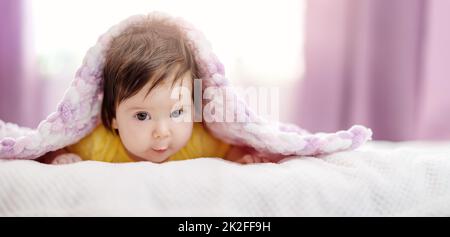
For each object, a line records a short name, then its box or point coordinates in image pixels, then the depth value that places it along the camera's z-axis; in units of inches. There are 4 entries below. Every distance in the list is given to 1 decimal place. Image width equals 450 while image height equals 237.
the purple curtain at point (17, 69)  82.7
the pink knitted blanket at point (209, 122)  41.9
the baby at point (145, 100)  42.6
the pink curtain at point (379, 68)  84.0
